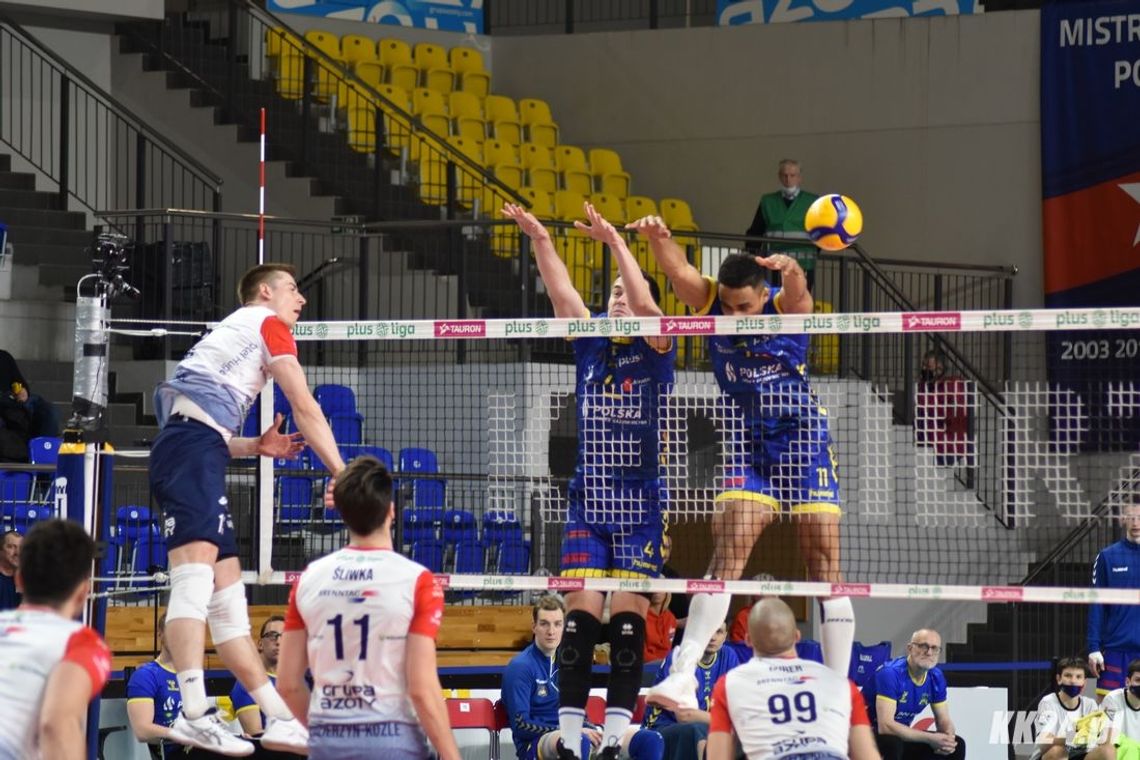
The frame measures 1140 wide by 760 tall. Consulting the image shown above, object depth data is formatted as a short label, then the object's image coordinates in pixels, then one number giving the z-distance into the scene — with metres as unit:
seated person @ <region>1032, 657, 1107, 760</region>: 13.98
